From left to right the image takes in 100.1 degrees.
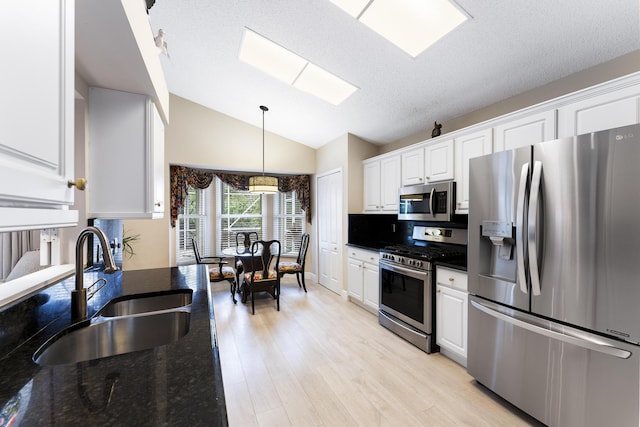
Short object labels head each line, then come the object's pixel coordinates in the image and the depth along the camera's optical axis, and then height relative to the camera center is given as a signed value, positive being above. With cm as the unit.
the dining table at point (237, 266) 389 -88
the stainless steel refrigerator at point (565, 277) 135 -38
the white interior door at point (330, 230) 438 -32
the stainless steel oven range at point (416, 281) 256 -73
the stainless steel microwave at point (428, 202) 269 +11
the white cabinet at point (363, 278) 349 -92
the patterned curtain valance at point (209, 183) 442 +52
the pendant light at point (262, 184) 355 +36
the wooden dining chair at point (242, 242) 425 -59
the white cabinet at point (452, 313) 229 -90
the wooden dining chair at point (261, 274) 366 -90
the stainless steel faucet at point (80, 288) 108 -33
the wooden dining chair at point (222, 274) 406 -97
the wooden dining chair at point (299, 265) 442 -91
